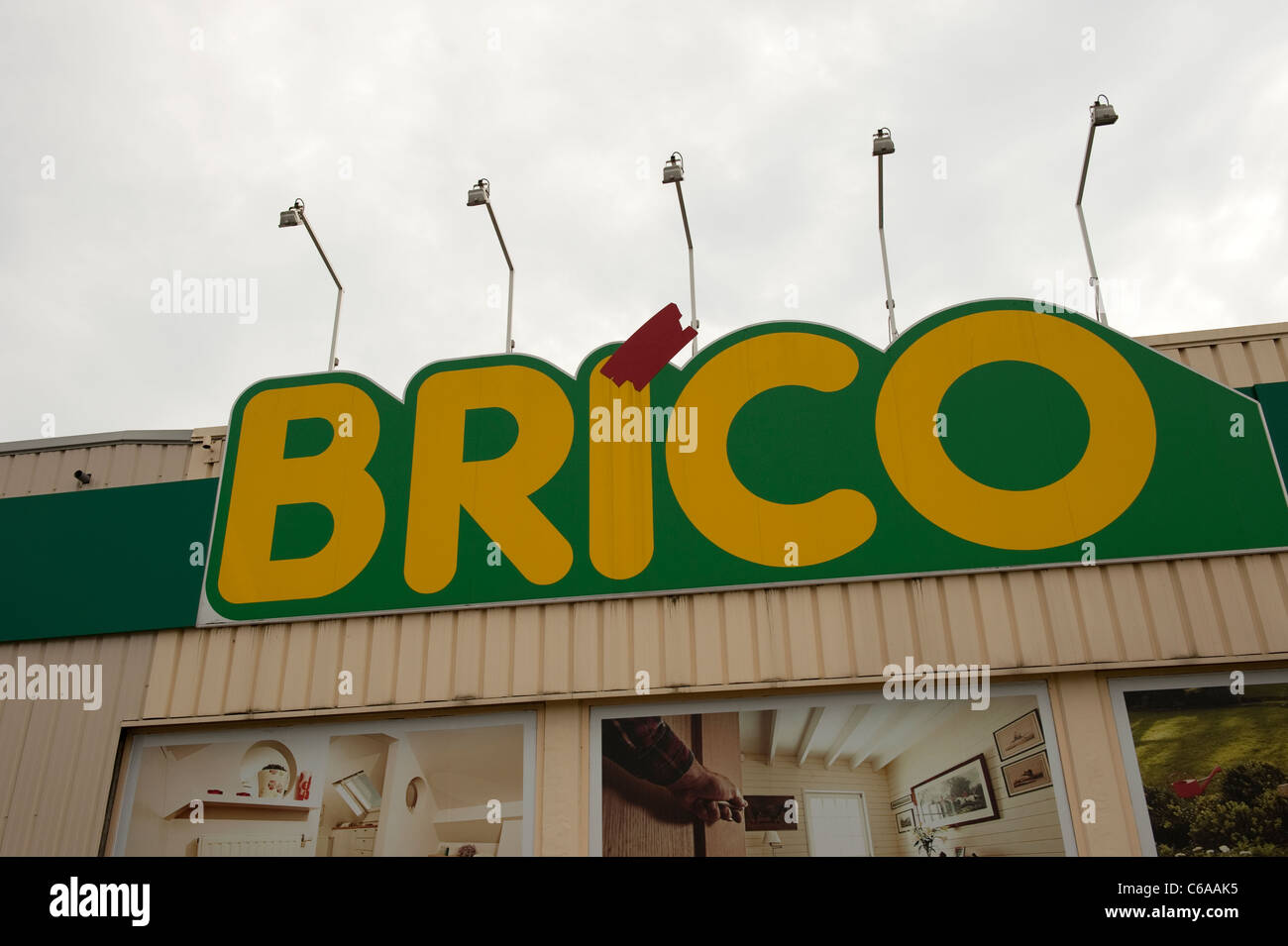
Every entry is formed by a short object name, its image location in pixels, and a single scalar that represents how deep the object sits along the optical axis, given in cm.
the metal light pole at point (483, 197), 876
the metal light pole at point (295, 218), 891
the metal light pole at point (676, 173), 865
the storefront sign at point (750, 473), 693
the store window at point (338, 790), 681
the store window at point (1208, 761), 602
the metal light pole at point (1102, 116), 767
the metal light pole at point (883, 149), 842
